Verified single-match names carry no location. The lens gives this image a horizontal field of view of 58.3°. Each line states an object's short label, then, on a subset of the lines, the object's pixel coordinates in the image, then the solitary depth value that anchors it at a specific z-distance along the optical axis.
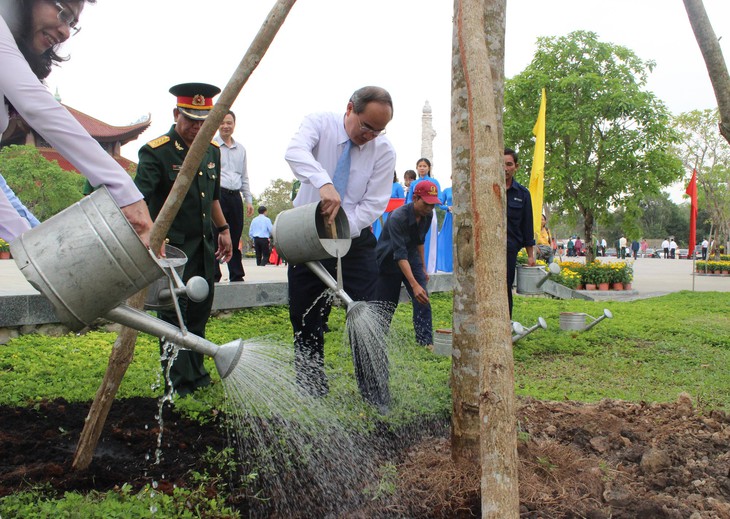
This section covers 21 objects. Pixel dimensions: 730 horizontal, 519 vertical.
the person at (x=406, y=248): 5.28
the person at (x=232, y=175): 6.57
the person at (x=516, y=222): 5.66
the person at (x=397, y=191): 9.72
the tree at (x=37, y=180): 22.73
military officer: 3.67
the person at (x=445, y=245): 11.04
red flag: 14.64
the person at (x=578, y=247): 44.97
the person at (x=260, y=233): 16.86
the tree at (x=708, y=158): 32.62
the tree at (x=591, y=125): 16.09
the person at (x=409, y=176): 10.41
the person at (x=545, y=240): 10.72
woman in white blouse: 1.81
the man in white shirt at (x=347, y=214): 3.49
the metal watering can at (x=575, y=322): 7.02
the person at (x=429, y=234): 9.48
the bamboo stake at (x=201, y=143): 2.31
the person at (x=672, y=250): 47.62
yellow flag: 12.40
